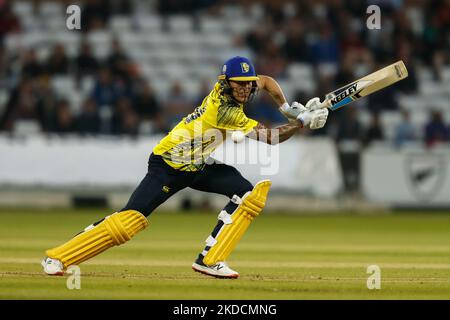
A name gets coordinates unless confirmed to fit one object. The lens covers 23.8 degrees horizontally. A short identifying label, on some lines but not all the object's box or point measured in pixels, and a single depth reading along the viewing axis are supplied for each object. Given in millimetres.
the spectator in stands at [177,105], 19375
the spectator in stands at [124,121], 18891
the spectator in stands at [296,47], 20891
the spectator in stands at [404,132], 19219
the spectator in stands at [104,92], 19344
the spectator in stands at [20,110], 19109
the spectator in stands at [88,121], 18766
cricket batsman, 8539
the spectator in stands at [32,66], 19875
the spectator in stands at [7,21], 21516
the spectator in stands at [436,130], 19219
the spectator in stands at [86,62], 19875
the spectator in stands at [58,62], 19922
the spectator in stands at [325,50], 20922
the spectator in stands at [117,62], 19531
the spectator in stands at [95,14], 21672
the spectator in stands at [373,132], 19125
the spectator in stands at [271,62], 20578
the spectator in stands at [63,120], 18766
